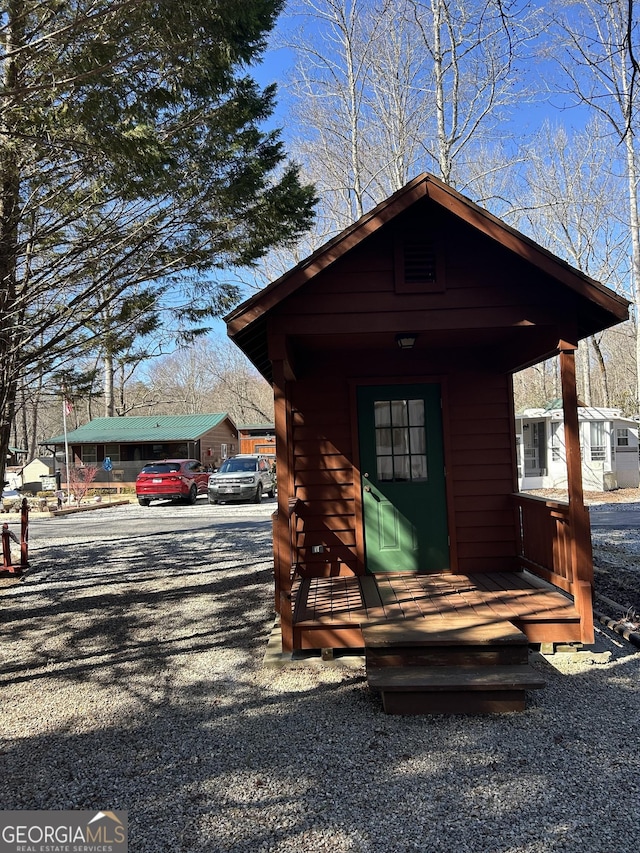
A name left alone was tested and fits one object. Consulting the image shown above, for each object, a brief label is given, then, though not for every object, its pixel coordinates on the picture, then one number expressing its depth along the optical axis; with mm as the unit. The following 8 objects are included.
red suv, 21344
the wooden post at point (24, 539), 9409
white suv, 20812
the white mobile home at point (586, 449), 19703
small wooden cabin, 4871
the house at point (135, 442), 28375
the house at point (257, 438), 37281
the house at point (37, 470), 31916
